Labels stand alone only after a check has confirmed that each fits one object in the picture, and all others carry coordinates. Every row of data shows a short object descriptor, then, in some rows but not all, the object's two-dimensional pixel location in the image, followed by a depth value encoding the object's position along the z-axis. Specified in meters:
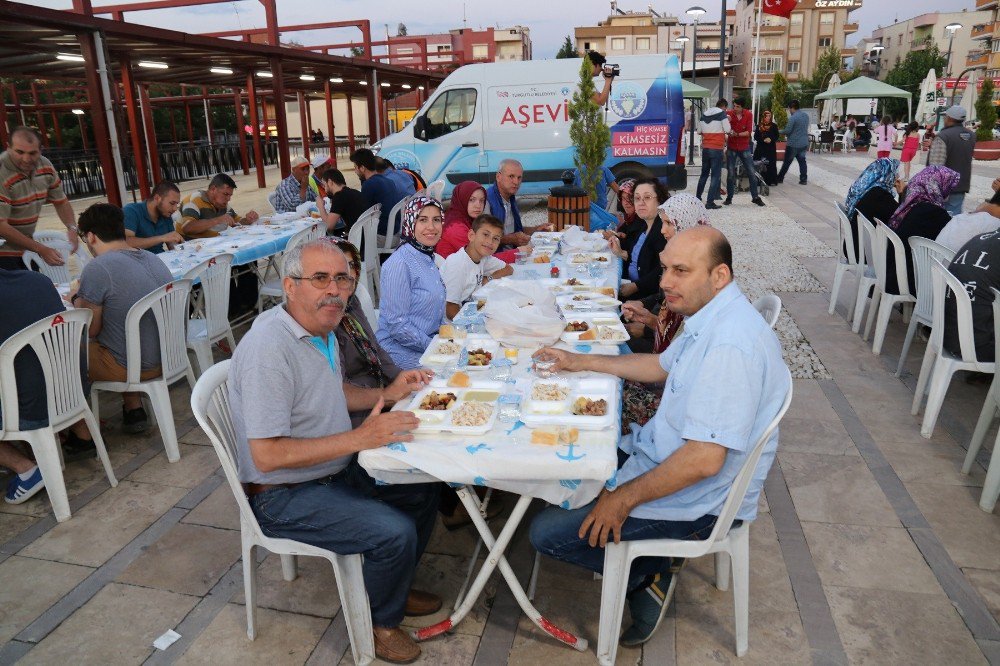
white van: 10.20
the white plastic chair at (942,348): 3.28
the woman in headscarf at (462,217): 4.75
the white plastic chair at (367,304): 3.61
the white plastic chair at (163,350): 3.44
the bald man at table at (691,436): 1.83
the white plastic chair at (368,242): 5.91
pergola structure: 7.13
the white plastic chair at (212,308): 4.16
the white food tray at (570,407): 2.03
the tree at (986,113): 18.62
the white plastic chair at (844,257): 5.36
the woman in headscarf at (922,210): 4.65
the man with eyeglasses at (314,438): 1.96
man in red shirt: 11.21
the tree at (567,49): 63.39
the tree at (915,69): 42.64
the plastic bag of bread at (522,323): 2.83
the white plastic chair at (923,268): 3.92
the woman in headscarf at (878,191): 5.24
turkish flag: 16.03
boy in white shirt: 3.86
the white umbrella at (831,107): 26.23
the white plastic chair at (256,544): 2.06
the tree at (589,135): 7.59
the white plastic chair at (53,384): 2.88
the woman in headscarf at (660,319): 2.81
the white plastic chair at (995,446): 2.89
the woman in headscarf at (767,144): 12.87
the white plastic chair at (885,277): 4.43
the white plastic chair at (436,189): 8.72
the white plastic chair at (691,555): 1.98
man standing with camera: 7.96
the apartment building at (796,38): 54.16
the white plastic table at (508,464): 1.85
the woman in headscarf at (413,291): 3.28
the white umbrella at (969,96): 24.03
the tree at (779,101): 16.14
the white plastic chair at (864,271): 5.02
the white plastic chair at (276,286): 5.30
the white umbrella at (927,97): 21.99
